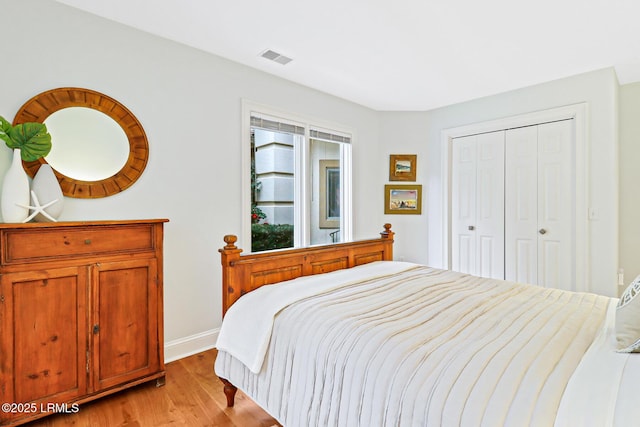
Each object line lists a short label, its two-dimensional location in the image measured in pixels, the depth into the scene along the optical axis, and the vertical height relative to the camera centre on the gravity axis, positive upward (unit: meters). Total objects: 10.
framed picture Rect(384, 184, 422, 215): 4.30 +0.20
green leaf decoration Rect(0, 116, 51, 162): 1.71 +0.41
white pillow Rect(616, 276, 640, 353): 1.08 -0.41
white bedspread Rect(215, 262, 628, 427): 0.92 -0.51
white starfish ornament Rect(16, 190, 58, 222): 1.74 +0.01
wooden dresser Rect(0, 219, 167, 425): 1.60 -0.59
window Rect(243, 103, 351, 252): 3.13 +0.35
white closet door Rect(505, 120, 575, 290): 3.22 +0.10
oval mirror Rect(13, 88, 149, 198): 1.99 +0.50
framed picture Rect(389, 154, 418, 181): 4.30 +0.65
